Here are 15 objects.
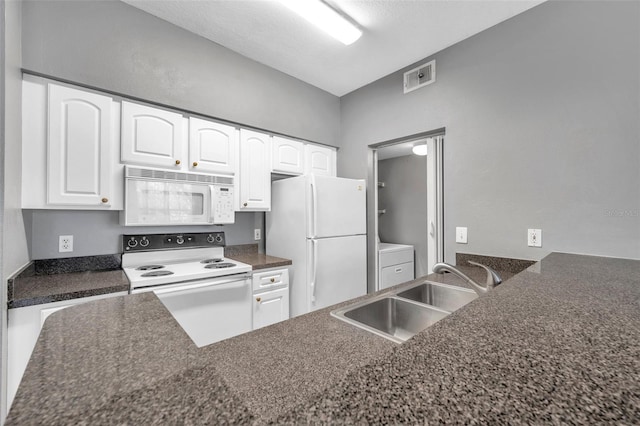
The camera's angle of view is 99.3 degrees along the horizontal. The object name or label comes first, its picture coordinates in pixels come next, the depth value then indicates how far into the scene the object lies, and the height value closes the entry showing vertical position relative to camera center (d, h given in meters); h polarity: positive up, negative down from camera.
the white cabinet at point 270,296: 2.21 -0.70
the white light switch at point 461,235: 2.21 -0.17
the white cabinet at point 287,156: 2.74 +0.61
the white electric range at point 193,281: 1.77 -0.46
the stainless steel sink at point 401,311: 1.20 -0.46
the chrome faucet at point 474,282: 1.30 -0.31
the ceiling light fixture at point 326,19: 1.82 +1.40
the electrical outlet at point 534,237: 1.85 -0.16
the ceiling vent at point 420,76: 2.41 +1.26
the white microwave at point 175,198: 1.93 +0.13
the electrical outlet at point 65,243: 1.86 -0.20
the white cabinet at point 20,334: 1.36 -0.61
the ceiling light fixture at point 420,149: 3.34 +0.81
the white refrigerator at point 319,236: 2.39 -0.21
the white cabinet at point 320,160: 3.01 +0.62
